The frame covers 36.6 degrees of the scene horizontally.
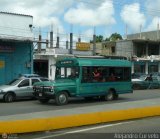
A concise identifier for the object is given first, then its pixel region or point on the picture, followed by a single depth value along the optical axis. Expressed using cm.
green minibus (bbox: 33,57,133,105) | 1315
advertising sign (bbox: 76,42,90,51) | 3257
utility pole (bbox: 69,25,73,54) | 2987
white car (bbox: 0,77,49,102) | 1418
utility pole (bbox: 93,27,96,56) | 3316
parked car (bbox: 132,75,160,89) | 2267
